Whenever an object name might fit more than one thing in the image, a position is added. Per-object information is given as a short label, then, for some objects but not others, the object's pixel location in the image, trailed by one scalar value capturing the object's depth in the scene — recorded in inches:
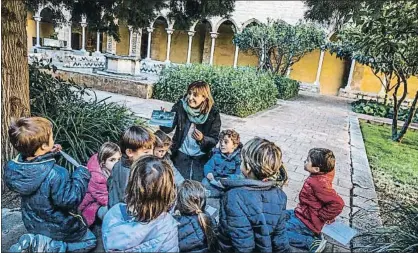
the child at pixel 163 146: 99.2
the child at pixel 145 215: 62.7
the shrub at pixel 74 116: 145.0
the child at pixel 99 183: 94.5
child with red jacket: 90.0
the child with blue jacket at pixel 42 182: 68.7
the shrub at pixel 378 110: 491.5
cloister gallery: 659.4
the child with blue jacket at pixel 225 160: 113.7
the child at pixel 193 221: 71.5
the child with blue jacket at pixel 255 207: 70.2
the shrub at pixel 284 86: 535.0
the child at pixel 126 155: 80.4
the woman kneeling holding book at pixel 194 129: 109.6
